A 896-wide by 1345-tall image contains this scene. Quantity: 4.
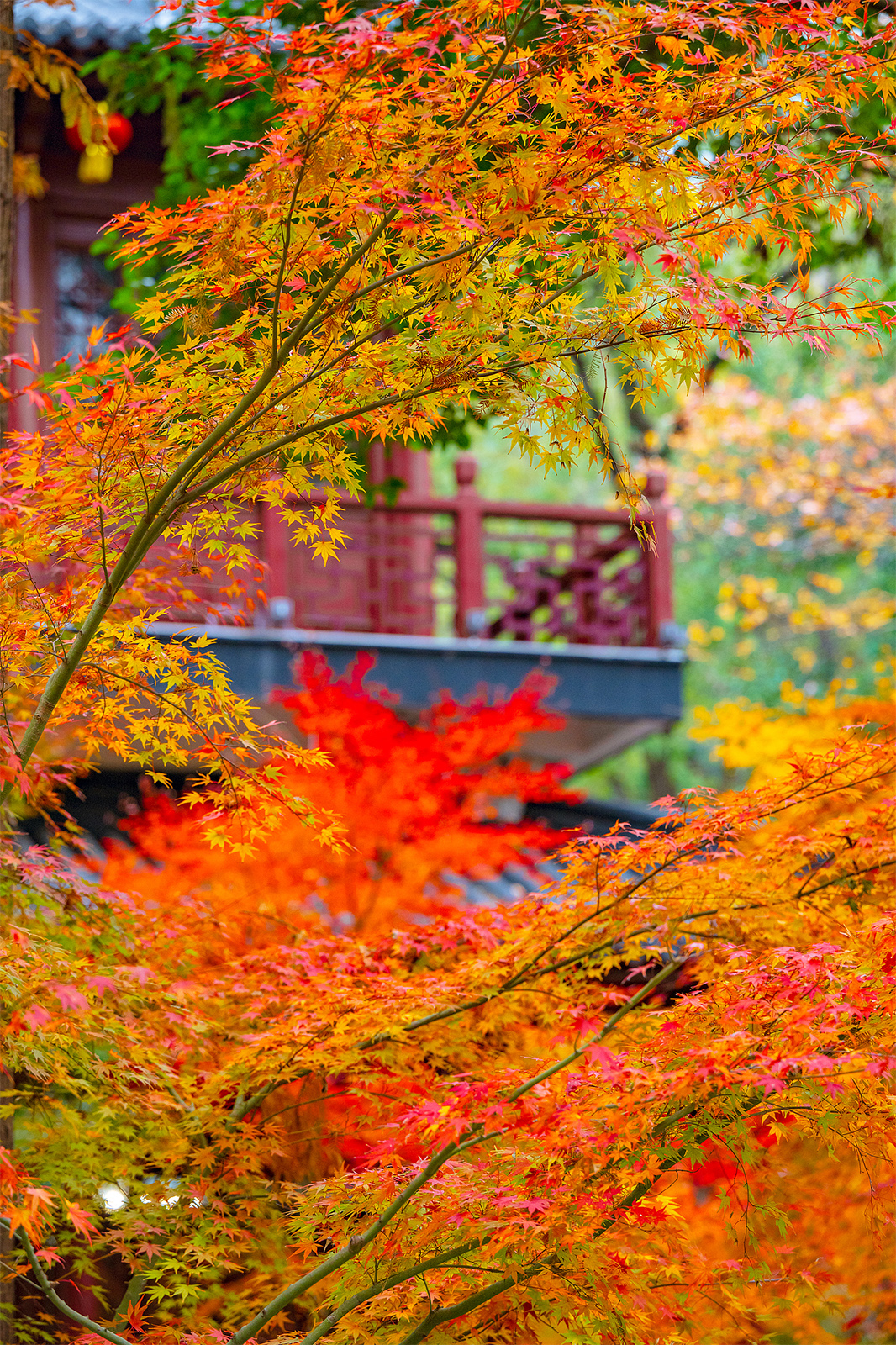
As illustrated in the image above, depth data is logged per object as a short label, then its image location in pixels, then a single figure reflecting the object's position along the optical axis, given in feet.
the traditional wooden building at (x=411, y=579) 65.00
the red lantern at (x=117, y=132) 61.41
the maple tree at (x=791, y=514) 109.60
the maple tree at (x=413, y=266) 18.70
